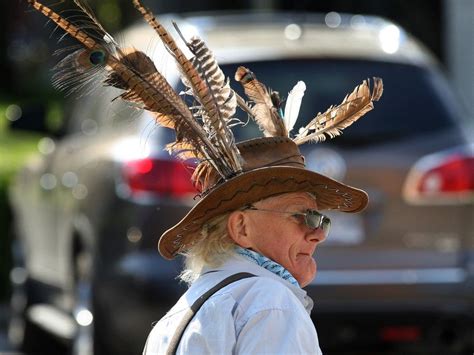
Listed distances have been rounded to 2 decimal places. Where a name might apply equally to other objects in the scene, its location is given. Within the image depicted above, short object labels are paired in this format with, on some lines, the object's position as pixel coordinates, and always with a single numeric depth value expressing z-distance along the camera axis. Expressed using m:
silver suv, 11.99
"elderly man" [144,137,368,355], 5.53
